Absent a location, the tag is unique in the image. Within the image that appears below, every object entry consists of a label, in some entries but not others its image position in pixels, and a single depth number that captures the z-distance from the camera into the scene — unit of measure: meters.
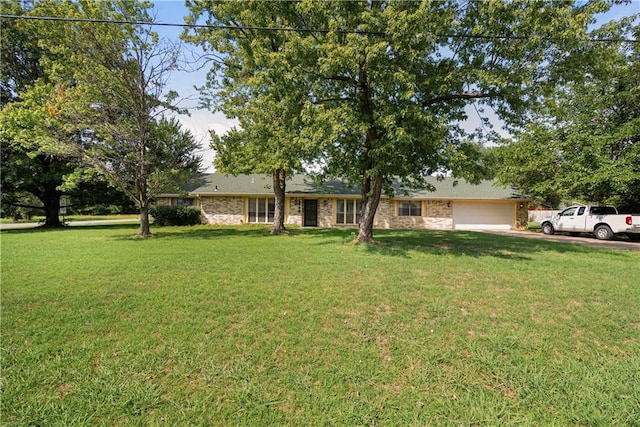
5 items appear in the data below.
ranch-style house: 19.94
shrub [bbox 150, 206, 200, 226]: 19.33
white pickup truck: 13.70
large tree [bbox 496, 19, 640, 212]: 14.26
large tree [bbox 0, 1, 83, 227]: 16.31
